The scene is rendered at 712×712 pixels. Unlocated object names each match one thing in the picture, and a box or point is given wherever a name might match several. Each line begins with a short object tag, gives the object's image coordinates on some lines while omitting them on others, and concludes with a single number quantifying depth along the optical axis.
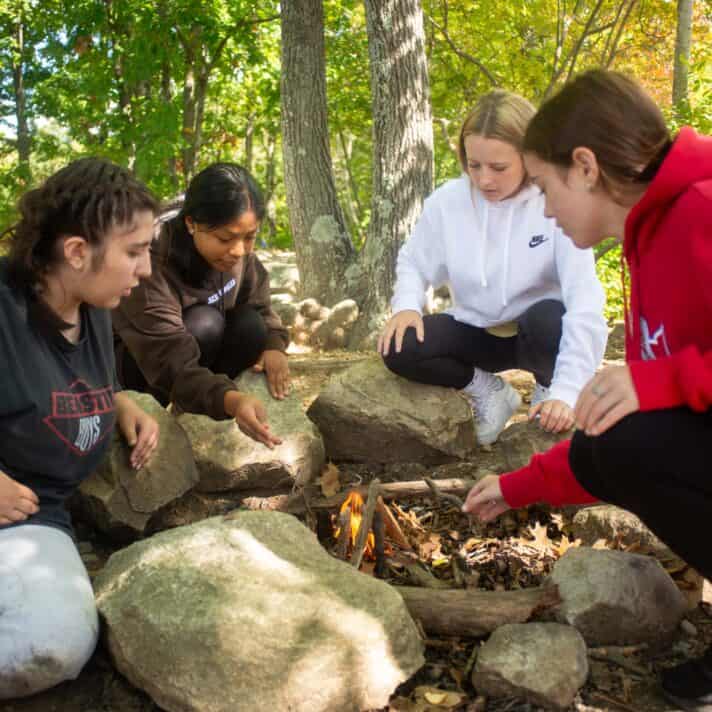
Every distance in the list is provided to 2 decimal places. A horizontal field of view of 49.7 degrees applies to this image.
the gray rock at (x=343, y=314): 5.94
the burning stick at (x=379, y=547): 2.44
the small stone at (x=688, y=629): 2.16
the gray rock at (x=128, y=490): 2.66
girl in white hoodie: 2.94
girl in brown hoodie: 2.95
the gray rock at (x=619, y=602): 2.09
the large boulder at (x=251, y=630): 1.77
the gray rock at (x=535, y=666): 1.87
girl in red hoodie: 1.67
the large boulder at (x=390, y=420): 3.29
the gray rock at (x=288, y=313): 6.16
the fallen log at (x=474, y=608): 2.11
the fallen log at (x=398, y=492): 2.67
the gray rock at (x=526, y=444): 3.04
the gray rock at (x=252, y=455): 3.03
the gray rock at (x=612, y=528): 2.46
